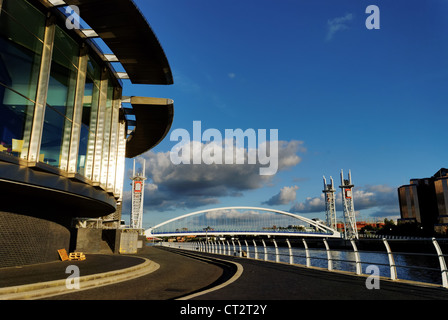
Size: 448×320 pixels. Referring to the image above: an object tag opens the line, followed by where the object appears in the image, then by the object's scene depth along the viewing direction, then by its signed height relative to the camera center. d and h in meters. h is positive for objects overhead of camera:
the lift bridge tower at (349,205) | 130.46 +8.98
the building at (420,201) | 141.12 +11.66
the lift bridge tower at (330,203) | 160.50 +11.77
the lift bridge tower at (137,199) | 127.06 +10.92
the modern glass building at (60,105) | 11.41 +5.28
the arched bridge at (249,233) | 121.87 -2.14
